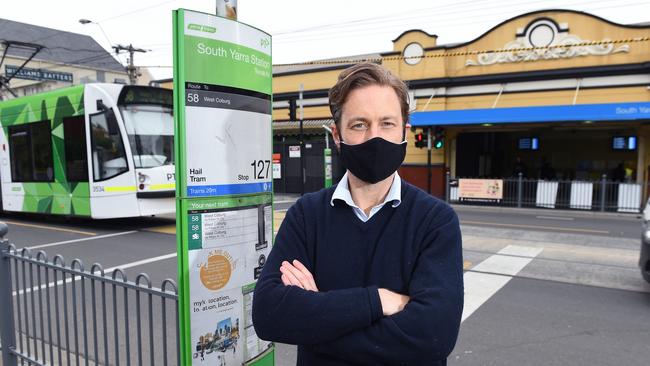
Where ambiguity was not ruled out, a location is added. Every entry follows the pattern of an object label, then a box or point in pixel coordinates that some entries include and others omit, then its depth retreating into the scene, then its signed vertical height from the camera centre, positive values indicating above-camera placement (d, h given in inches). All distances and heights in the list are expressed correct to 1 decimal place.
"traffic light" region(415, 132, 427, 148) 751.9 +21.6
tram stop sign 84.9 -4.9
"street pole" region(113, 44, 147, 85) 1081.1 +244.0
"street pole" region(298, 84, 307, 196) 722.8 +1.3
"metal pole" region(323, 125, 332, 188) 560.4 -15.1
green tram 404.2 +3.9
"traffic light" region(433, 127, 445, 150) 745.0 +26.0
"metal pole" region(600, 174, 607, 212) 612.4 -48.9
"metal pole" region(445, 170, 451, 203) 731.9 -47.5
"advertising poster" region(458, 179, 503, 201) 687.7 -53.8
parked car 219.0 -47.6
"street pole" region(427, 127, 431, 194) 745.0 -10.0
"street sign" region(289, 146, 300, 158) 832.3 +4.9
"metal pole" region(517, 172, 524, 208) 665.6 -48.9
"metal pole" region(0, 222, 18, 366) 134.3 -46.7
